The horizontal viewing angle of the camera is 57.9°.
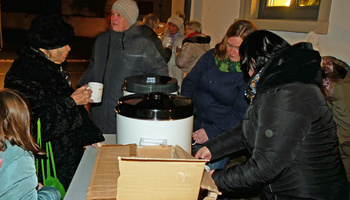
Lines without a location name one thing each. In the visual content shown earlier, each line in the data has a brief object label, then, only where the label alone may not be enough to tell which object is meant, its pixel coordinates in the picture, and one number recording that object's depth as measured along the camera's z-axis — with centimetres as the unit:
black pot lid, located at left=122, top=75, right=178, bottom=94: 229
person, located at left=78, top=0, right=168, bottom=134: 305
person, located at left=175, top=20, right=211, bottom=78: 510
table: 171
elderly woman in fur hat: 213
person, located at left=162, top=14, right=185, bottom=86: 626
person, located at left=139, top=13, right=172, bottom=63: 320
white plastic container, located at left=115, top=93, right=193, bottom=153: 177
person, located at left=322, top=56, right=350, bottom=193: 273
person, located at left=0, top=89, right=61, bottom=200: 153
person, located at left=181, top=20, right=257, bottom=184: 249
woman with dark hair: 145
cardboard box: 133
